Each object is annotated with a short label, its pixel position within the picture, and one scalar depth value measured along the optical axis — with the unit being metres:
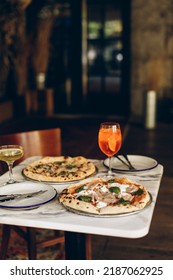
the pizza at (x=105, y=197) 1.18
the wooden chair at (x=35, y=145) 1.91
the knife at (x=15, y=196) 1.30
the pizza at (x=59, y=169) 1.46
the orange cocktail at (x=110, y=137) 1.48
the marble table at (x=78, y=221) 1.09
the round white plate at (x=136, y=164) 1.57
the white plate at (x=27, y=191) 1.24
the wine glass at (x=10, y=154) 1.48
